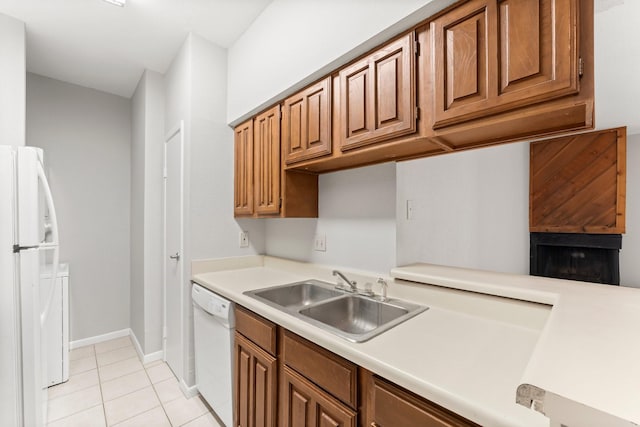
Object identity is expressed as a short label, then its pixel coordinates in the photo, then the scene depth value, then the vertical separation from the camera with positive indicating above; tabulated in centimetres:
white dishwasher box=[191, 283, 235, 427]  168 -88
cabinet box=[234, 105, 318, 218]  193 +24
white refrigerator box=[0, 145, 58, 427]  147 -41
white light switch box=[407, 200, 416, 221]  164 +2
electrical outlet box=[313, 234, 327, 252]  204 -22
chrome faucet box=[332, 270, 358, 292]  170 -43
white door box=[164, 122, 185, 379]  228 -34
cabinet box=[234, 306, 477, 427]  84 -67
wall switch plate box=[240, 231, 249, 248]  246 -23
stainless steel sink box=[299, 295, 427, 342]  141 -53
